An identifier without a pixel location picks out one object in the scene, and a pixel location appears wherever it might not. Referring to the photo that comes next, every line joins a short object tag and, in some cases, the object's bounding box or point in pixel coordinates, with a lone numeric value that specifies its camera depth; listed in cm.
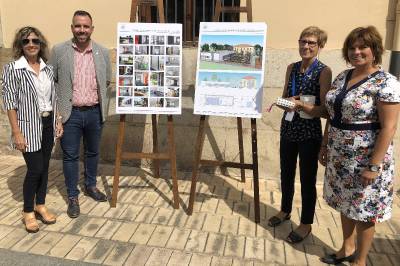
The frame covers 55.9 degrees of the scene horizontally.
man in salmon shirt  366
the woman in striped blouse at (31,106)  318
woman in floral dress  249
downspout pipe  411
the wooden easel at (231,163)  367
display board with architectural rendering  354
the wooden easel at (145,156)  394
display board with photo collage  380
